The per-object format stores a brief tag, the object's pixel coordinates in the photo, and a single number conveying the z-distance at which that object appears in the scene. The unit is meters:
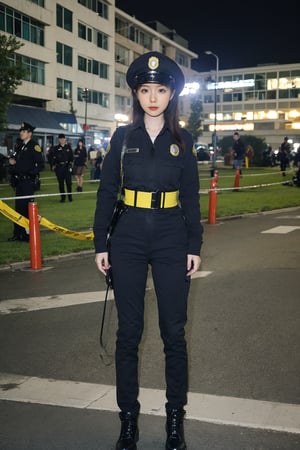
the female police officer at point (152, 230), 2.97
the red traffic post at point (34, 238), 7.79
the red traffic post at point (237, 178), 20.62
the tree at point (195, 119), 77.88
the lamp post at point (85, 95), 53.76
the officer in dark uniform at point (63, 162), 16.93
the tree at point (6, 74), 25.91
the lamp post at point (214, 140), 32.41
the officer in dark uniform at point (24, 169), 9.98
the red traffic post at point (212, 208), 12.34
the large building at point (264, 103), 101.50
